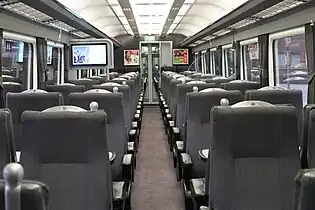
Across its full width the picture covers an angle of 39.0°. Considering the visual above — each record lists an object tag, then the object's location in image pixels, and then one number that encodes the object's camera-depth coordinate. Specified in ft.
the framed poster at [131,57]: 71.05
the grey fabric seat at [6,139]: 8.34
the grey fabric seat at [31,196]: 3.63
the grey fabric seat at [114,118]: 14.15
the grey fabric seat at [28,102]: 13.94
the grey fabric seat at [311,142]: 8.82
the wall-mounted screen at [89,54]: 29.94
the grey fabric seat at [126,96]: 19.66
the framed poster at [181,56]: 71.41
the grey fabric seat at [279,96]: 13.36
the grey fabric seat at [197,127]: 13.87
